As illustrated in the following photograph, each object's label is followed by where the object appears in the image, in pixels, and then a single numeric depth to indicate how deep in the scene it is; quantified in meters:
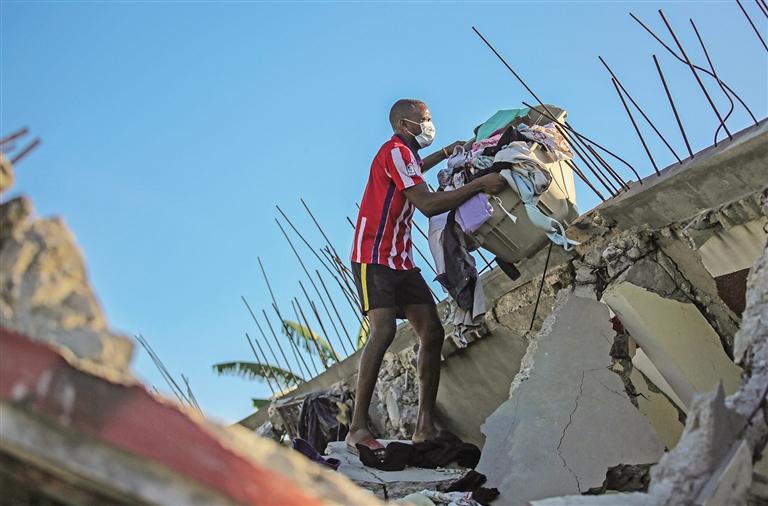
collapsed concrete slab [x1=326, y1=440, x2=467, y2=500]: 4.27
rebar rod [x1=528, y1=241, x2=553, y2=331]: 5.02
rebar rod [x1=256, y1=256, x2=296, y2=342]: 8.09
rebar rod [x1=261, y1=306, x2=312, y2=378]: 7.61
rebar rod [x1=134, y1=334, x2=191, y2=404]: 8.26
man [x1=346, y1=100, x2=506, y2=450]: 4.76
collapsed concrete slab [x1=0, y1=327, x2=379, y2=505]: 1.72
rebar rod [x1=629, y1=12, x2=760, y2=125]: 4.45
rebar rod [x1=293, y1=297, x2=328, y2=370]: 7.27
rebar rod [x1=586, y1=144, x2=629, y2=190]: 5.08
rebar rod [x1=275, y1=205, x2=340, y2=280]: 7.37
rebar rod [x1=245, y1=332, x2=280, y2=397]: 7.86
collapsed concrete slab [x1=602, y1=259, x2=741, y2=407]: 4.25
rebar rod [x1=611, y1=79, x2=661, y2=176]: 4.78
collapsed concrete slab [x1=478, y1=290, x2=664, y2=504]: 4.08
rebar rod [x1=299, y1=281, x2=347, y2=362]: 7.59
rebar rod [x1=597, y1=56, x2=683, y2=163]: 4.72
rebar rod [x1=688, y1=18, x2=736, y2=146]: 4.58
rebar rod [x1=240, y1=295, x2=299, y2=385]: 7.90
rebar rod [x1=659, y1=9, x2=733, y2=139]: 4.67
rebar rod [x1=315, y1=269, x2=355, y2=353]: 7.61
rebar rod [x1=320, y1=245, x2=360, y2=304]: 7.17
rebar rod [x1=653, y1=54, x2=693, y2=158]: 4.90
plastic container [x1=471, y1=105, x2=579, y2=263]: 4.75
